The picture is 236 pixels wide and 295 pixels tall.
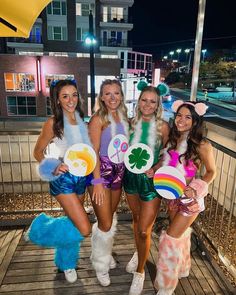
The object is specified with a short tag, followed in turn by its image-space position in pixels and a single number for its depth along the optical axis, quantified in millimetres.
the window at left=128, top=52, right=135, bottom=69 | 25705
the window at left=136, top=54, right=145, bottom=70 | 27844
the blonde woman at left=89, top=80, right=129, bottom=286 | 2488
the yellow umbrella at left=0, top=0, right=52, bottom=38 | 2283
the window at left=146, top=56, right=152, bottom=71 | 30911
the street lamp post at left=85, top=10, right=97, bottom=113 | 9516
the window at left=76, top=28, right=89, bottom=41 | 24672
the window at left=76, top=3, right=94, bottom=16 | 23859
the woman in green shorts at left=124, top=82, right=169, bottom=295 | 2504
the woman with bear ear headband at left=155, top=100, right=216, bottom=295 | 2322
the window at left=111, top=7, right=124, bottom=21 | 25055
